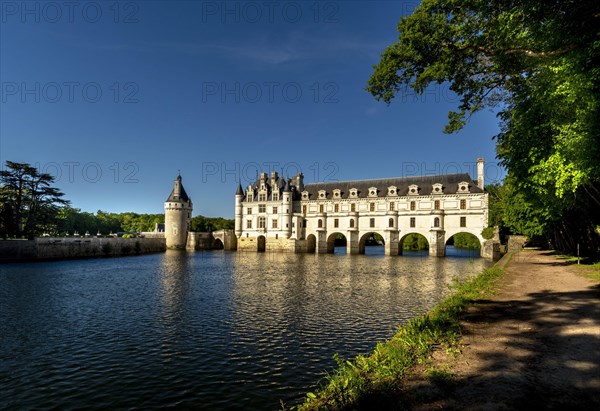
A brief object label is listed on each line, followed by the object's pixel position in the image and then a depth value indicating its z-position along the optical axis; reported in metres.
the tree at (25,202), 51.72
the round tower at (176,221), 81.44
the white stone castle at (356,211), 55.75
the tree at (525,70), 11.88
